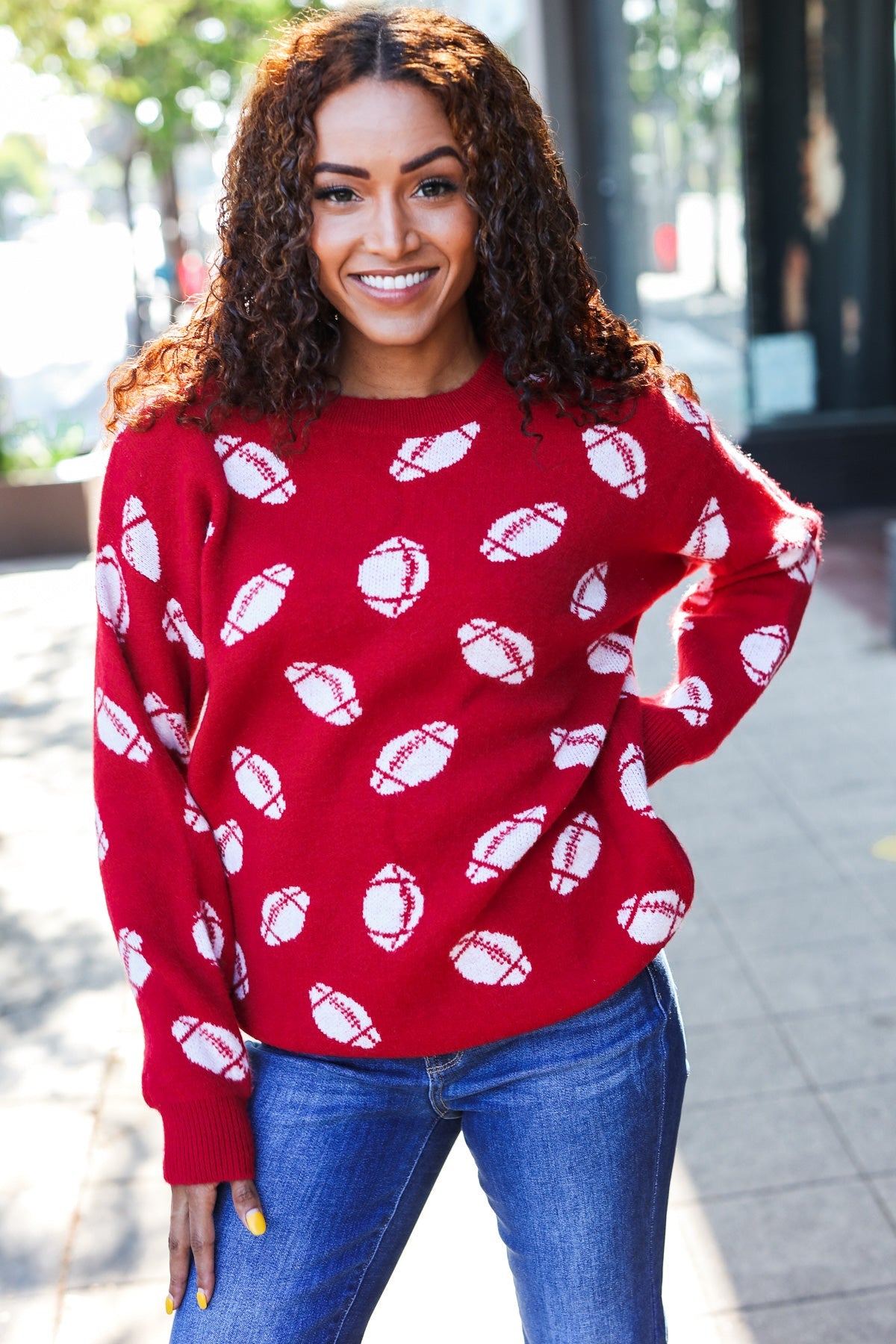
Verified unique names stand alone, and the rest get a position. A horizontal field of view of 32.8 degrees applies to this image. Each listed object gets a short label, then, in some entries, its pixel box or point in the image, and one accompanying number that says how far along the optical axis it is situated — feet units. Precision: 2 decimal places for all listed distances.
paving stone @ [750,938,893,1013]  12.97
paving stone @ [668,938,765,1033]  12.85
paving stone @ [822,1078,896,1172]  10.68
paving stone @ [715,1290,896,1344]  8.94
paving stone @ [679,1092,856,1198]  10.55
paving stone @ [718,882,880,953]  14.16
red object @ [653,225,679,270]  36.94
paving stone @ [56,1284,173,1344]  9.37
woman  5.67
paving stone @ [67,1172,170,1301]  10.01
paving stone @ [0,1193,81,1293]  10.02
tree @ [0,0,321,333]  38.04
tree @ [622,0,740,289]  32.73
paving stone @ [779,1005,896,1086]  11.80
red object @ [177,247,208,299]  72.52
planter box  34.19
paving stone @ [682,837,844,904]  15.44
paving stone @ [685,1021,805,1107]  11.72
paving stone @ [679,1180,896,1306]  9.41
